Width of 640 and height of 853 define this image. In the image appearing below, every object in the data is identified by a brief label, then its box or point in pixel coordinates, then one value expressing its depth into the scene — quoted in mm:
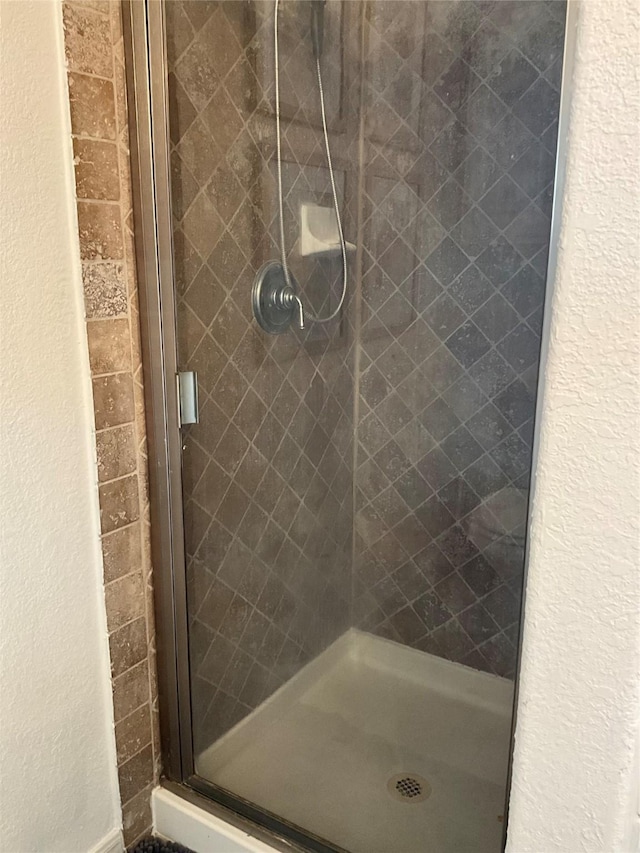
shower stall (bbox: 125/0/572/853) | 1390
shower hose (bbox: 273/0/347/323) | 1505
